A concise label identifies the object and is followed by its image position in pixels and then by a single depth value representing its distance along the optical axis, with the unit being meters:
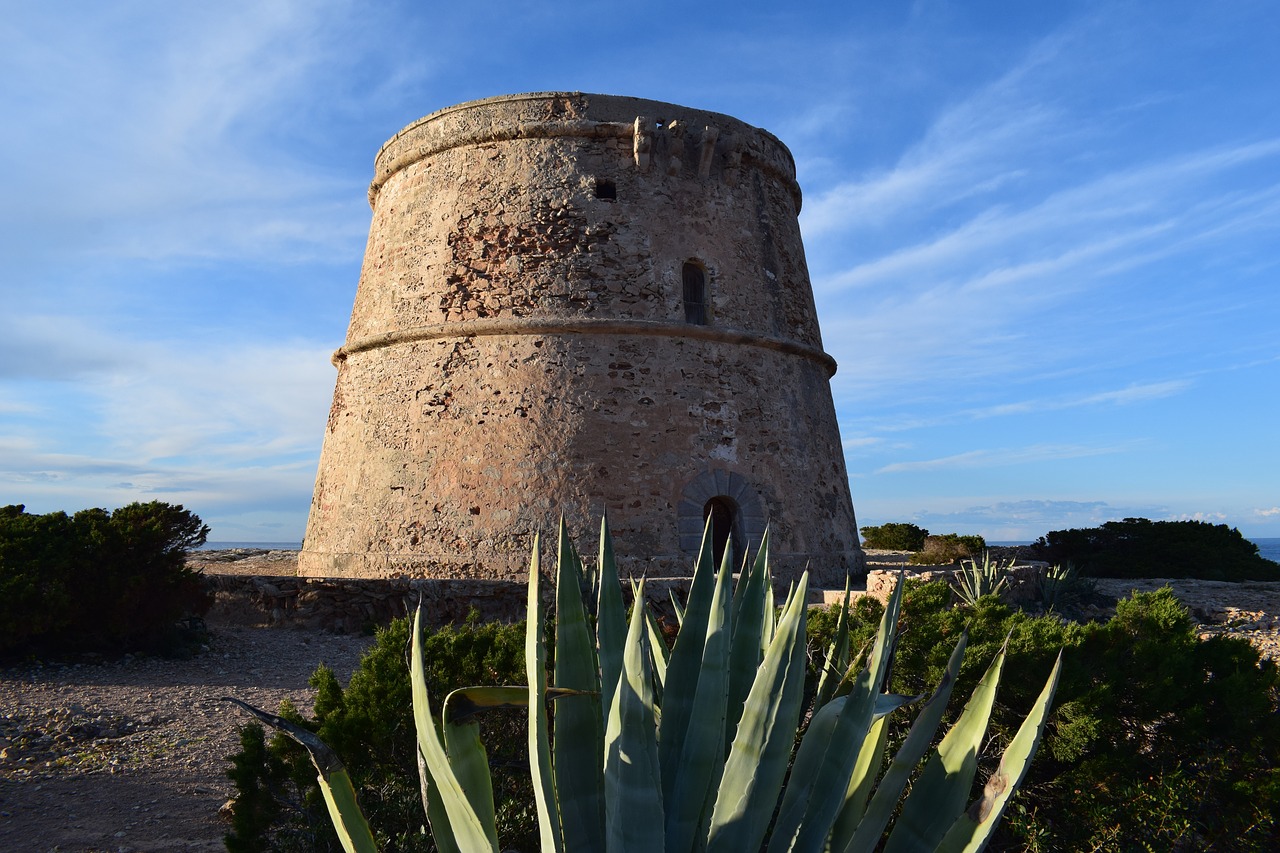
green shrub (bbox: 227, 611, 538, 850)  2.68
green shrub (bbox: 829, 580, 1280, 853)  2.81
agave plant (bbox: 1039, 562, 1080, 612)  9.24
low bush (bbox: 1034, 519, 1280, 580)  12.98
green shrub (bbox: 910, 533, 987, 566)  13.33
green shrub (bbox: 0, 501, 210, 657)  5.72
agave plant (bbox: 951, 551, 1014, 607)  7.45
